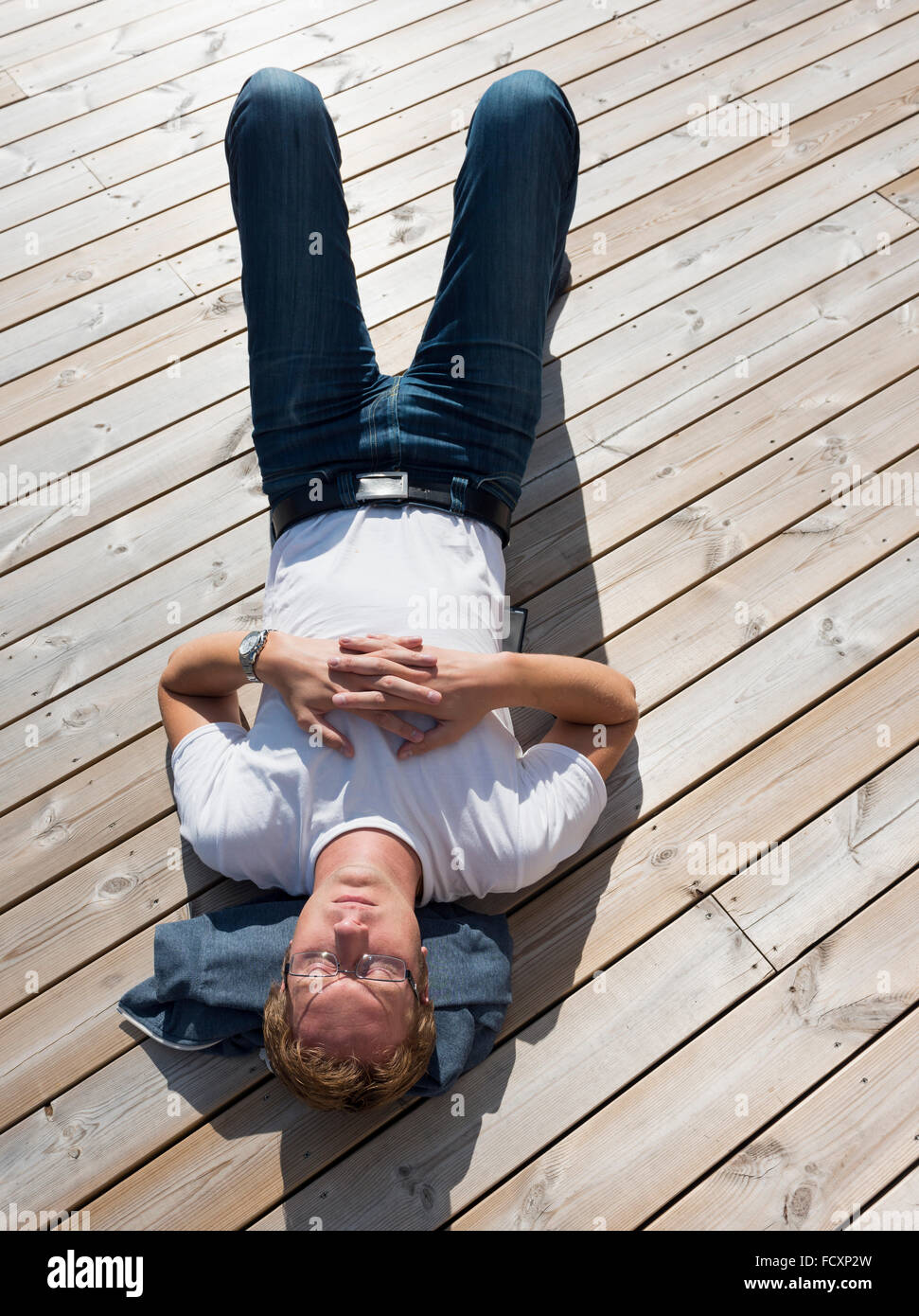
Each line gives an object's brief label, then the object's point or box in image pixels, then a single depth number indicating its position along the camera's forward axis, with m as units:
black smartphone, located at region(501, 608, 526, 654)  1.90
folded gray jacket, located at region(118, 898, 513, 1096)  1.63
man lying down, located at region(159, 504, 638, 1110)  1.37
